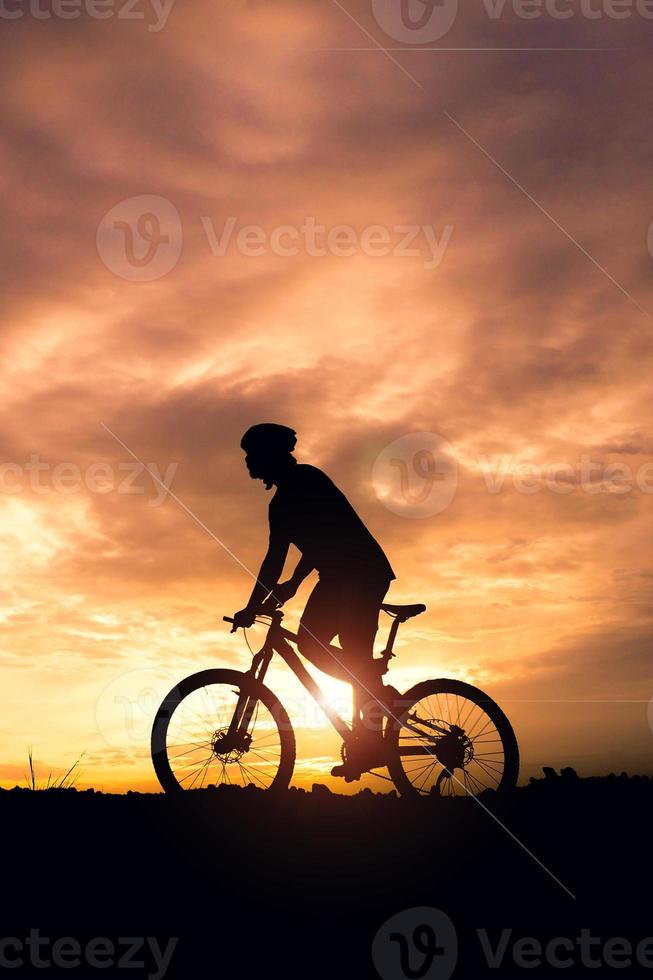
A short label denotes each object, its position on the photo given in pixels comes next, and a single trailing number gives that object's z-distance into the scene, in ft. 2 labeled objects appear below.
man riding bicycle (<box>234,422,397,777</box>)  26.81
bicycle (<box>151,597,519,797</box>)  26.63
